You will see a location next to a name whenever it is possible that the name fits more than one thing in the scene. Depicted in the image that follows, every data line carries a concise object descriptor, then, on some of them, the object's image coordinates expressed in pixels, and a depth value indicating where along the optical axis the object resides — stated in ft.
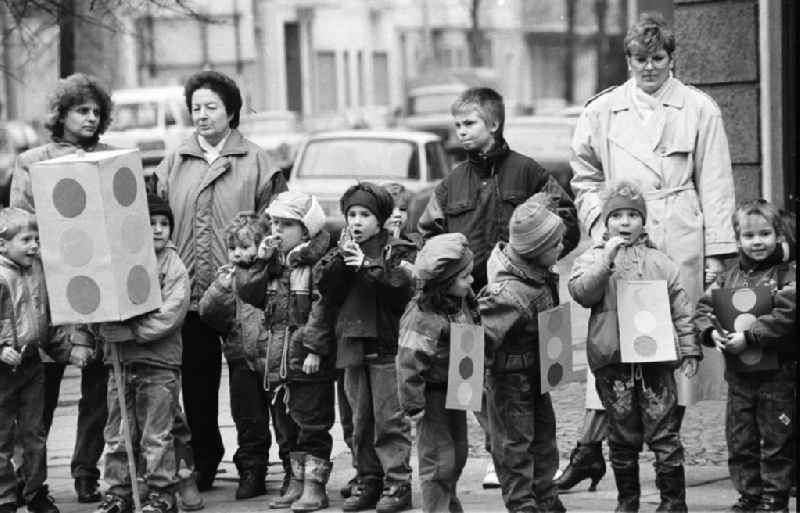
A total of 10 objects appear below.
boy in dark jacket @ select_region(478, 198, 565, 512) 39.03
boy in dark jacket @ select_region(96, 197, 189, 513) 42.32
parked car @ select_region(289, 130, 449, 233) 111.59
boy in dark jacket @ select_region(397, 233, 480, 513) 38.45
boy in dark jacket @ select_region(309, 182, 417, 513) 41.74
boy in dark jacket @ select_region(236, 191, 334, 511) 43.21
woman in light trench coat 42.14
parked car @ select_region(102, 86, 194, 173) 164.67
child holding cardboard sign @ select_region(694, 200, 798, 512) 38.89
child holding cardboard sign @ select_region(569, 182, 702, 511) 38.81
